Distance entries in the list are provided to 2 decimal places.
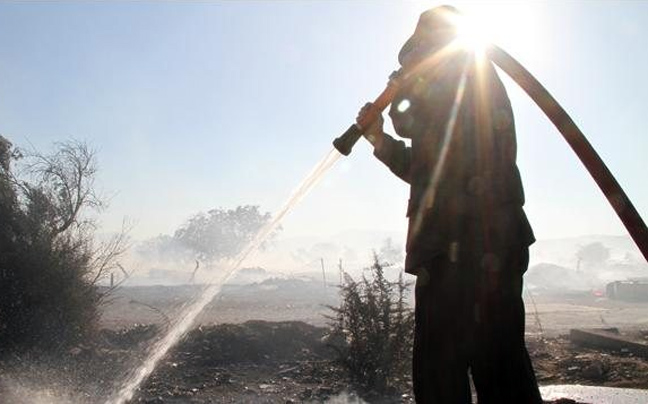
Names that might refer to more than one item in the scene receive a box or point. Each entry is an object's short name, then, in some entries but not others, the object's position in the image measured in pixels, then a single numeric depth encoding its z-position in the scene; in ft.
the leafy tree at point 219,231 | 215.92
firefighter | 6.94
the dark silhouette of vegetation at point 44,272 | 31.01
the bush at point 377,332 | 26.35
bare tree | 38.47
